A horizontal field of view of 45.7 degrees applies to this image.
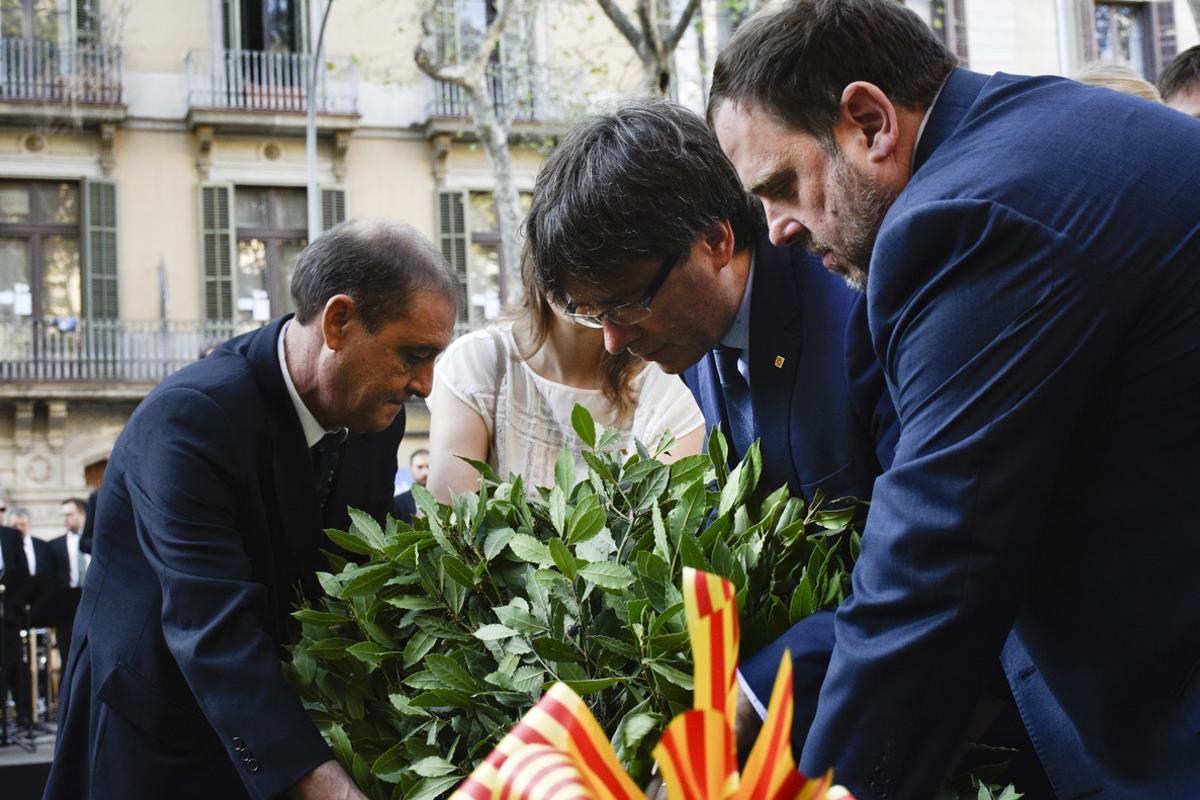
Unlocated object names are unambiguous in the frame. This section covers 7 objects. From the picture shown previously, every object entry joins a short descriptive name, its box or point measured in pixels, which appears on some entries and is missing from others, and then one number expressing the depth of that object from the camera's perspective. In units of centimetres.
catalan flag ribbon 90
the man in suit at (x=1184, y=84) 389
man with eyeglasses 201
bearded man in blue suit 142
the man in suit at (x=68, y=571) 1091
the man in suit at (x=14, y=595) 1085
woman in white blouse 335
